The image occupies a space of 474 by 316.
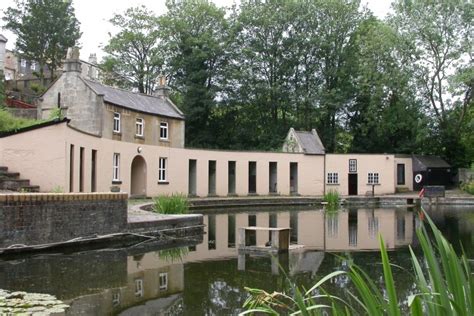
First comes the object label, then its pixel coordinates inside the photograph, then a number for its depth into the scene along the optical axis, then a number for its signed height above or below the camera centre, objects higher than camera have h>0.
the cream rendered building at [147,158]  15.48 +1.21
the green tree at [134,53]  40.00 +10.02
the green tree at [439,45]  35.16 +9.45
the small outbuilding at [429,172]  36.22 +0.94
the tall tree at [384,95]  36.16 +6.49
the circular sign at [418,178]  36.34 +0.50
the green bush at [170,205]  16.16 -0.67
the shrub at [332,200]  26.82 -0.78
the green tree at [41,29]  41.38 +12.01
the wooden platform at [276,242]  11.27 -1.25
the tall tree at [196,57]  38.62 +9.33
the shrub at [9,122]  16.52 +1.96
